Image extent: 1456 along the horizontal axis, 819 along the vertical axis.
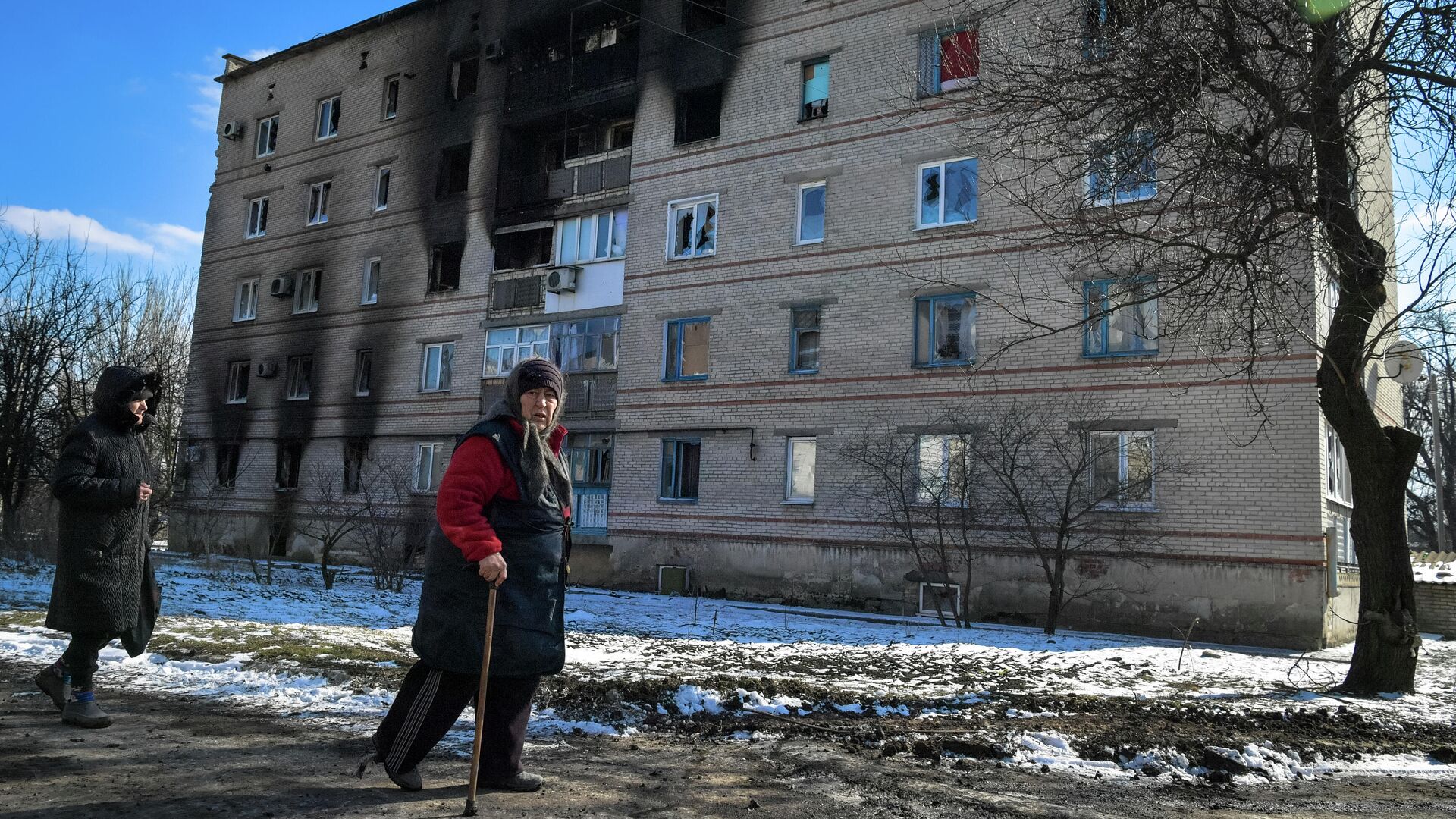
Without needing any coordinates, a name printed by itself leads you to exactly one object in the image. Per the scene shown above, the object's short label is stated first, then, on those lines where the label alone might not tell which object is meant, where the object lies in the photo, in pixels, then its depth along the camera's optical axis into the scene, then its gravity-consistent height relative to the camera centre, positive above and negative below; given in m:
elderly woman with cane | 4.03 -0.36
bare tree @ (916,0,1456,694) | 7.12 +2.94
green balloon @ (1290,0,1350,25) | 7.14 +3.79
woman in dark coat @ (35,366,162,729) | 5.18 -0.31
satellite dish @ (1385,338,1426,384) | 8.07 +2.93
